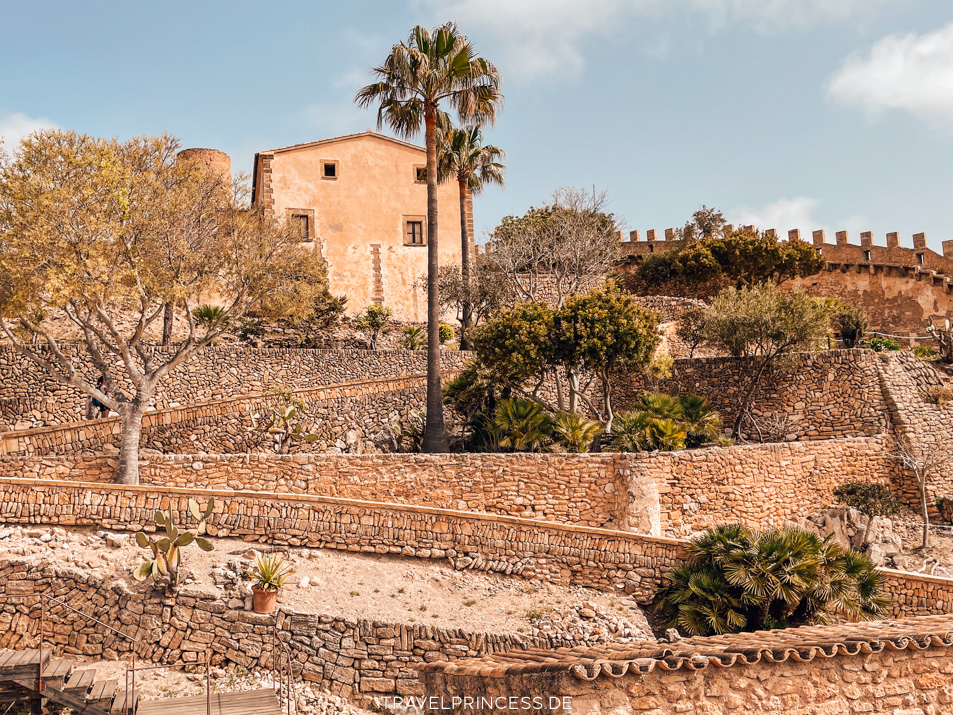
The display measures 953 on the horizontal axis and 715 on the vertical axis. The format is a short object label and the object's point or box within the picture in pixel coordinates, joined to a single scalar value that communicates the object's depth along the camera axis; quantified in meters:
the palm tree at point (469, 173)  28.81
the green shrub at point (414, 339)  28.33
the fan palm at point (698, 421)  20.91
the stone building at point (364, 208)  32.75
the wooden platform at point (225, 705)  10.08
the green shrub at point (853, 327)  26.95
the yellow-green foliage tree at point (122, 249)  15.93
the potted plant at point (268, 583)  12.28
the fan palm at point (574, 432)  19.34
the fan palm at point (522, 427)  19.48
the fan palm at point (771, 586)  13.01
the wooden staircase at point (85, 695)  10.21
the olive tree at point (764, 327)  23.33
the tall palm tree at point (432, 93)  20.84
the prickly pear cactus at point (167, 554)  12.31
